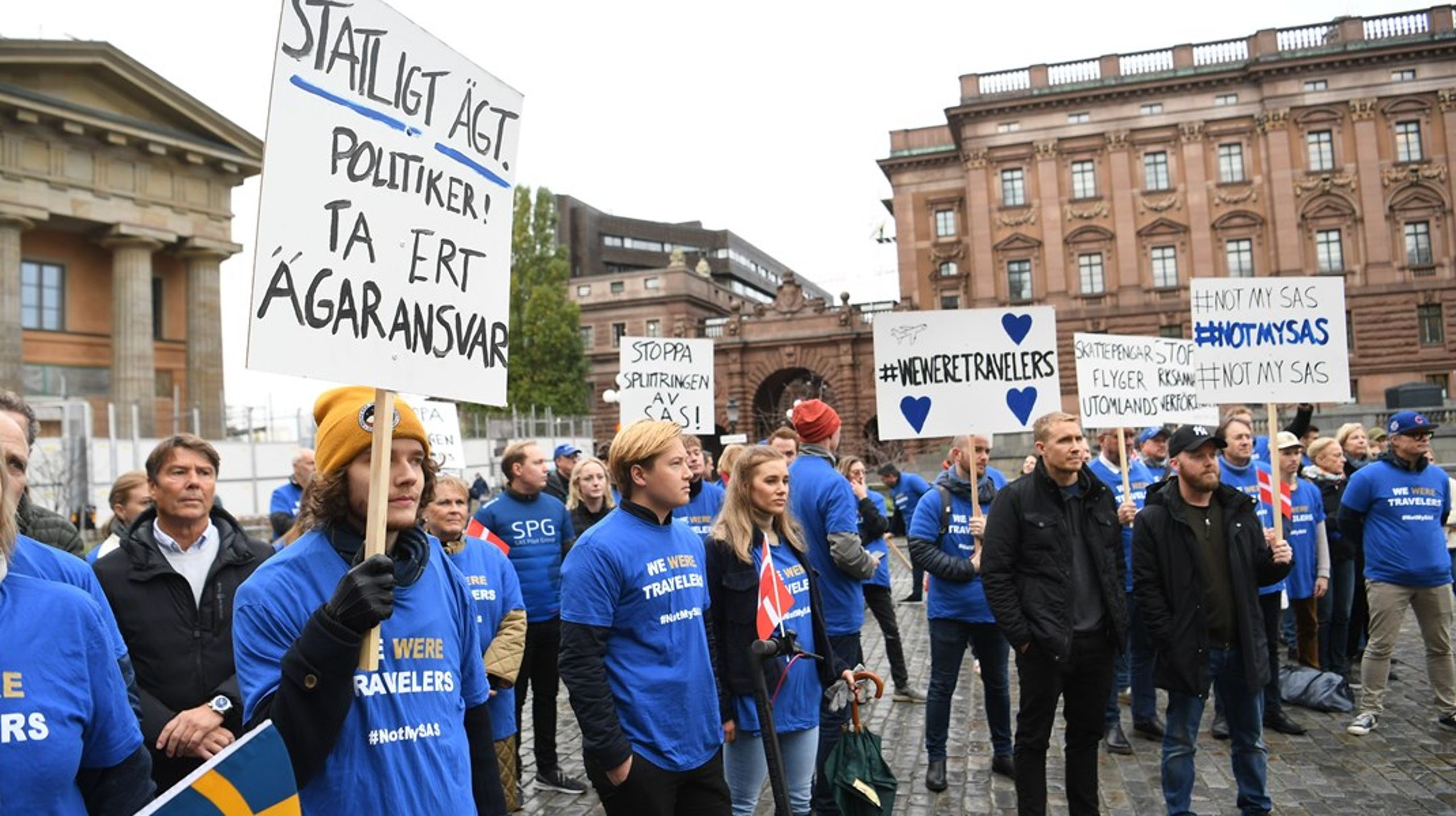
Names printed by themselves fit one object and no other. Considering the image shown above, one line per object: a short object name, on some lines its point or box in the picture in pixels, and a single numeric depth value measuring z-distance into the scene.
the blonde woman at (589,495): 7.48
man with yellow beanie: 2.32
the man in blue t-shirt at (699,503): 7.61
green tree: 50.53
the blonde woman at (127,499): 5.54
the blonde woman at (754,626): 4.53
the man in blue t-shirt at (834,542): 5.90
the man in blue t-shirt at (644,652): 3.70
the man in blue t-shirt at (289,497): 8.56
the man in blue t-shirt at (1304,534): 8.29
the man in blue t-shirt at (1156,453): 9.77
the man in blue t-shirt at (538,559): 6.81
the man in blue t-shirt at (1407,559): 7.39
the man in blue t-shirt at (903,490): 12.38
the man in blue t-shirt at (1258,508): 7.18
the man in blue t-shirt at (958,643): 6.54
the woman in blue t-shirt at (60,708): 2.19
